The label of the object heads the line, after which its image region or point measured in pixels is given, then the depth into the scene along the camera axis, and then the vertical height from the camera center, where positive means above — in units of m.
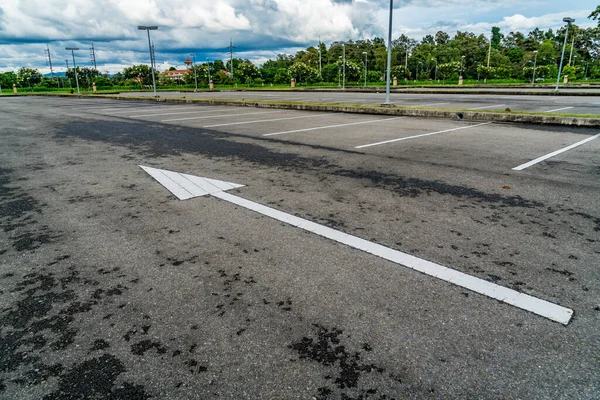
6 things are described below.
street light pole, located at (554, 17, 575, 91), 23.45 +4.62
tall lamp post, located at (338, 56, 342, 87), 59.52 +3.68
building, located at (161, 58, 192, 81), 174.90 +11.69
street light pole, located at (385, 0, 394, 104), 14.40 +2.31
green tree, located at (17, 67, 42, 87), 72.69 +4.12
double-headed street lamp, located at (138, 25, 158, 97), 27.77 +5.06
